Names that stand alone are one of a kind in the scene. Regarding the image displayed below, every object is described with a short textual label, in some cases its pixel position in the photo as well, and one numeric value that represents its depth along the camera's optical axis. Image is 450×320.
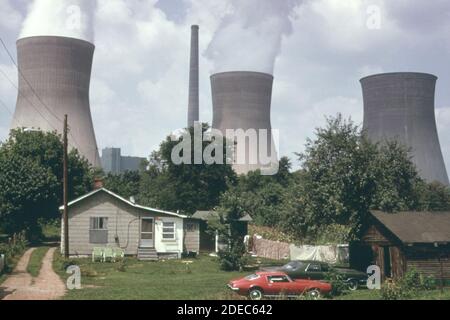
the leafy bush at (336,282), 22.11
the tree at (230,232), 31.33
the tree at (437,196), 57.17
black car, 23.13
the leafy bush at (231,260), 31.23
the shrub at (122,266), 30.16
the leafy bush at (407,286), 19.72
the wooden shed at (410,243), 25.77
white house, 37.59
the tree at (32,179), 44.44
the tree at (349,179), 34.69
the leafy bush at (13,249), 29.14
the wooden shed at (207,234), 43.62
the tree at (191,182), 57.53
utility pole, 31.72
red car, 20.06
